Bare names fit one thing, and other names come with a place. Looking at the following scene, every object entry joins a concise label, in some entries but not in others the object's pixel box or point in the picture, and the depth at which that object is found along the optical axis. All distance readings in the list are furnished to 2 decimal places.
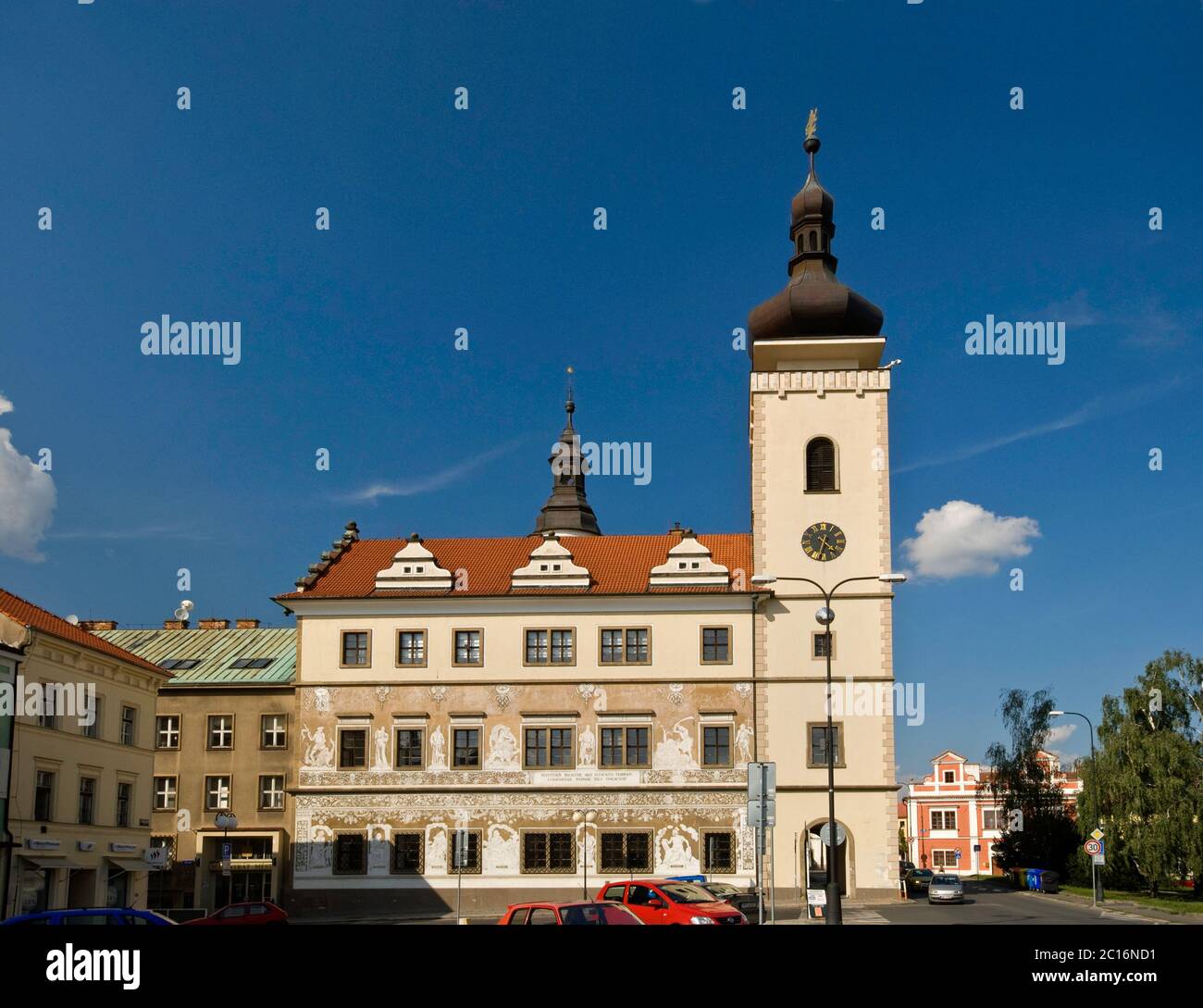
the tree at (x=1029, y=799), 74.50
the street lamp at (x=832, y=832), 28.69
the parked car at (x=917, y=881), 61.91
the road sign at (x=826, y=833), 35.88
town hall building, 51.88
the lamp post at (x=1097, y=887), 48.19
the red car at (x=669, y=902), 26.14
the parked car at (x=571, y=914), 21.39
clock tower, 51.72
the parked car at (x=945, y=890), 52.69
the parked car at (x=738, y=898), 32.06
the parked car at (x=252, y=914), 34.16
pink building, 124.62
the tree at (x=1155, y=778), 52.72
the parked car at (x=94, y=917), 20.62
